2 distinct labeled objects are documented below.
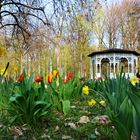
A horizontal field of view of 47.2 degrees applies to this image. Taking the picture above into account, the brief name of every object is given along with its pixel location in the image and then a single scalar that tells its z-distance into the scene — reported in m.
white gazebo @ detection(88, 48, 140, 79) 11.08
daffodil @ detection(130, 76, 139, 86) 1.75
